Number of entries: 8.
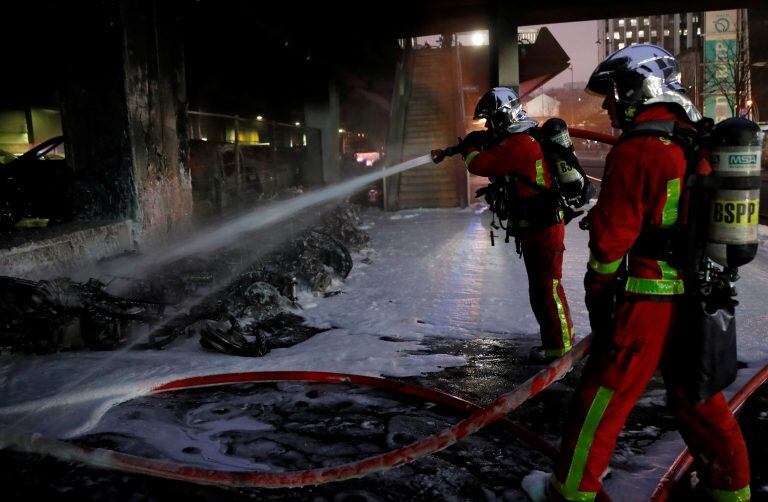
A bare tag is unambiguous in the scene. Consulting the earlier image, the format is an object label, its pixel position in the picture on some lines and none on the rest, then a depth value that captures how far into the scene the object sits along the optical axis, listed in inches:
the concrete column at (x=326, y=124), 717.9
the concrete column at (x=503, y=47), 491.2
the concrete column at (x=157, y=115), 254.7
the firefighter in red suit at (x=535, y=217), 159.0
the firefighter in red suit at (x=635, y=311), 82.7
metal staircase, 608.7
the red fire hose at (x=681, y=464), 95.8
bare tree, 1189.7
